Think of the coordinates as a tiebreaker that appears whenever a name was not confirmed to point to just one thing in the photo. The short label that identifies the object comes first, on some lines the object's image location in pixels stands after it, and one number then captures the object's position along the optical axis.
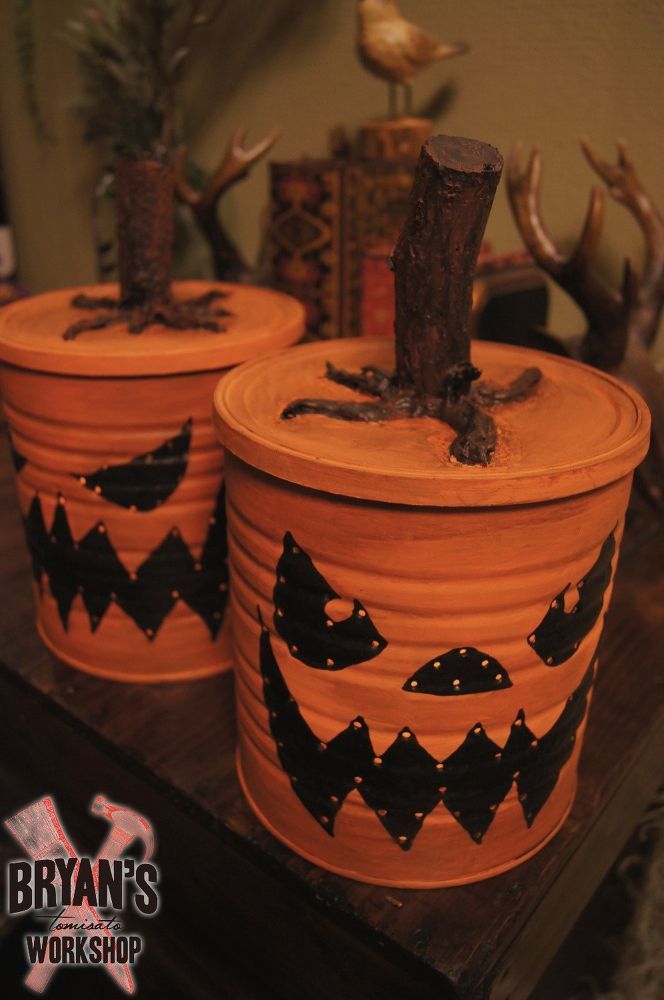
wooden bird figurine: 1.32
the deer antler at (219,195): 1.31
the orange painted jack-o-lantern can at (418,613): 0.59
